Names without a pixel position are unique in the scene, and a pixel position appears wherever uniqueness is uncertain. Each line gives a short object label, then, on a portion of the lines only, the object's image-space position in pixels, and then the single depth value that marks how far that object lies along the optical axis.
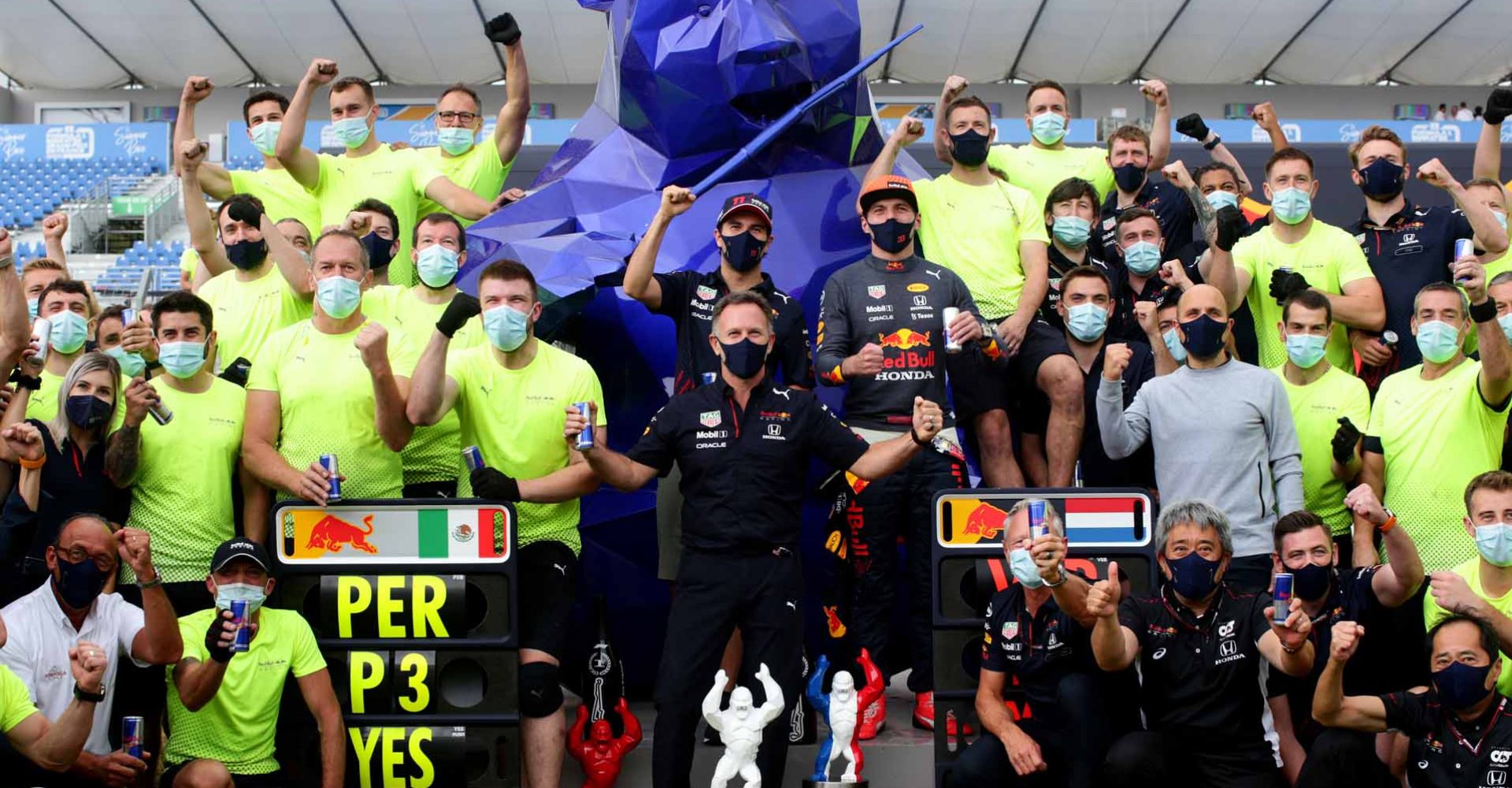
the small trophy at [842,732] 5.35
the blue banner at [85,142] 25.08
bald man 5.88
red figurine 5.85
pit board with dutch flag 5.52
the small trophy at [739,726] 5.27
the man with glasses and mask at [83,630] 5.46
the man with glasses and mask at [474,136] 7.95
